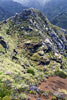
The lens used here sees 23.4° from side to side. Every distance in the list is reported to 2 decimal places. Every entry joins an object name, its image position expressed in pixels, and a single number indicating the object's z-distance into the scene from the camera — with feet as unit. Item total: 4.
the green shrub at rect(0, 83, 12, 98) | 81.51
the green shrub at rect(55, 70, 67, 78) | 187.85
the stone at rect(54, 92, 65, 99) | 95.86
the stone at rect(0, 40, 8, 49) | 205.77
